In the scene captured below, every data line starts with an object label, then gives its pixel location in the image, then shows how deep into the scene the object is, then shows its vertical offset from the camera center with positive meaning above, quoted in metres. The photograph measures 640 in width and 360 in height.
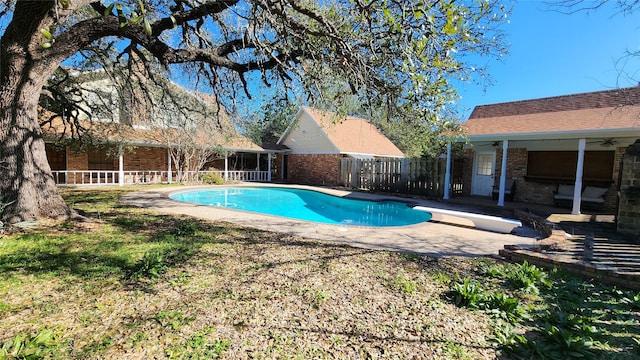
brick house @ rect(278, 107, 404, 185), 21.17 +1.39
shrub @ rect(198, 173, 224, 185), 20.30 -1.33
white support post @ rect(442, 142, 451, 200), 13.87 -0.52
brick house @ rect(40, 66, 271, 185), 13.86 +0.74
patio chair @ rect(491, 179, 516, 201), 13.73 -0.92
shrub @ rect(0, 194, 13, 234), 4.93 -0.95
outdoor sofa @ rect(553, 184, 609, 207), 11.09 -0.85
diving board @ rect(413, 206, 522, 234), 8.14 -1.57
